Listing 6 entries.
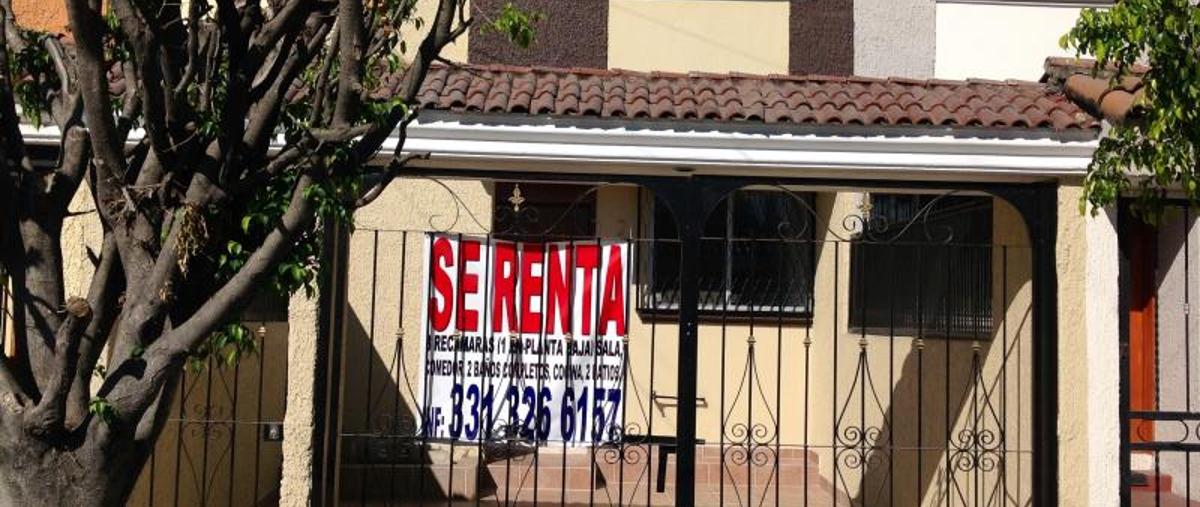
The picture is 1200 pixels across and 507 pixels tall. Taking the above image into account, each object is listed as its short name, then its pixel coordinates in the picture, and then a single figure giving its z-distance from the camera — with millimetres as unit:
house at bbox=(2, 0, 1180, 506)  7168
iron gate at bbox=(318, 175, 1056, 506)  7496
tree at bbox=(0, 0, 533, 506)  4000
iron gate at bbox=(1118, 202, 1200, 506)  8297
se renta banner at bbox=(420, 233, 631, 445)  7621
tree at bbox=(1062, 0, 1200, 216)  6027
